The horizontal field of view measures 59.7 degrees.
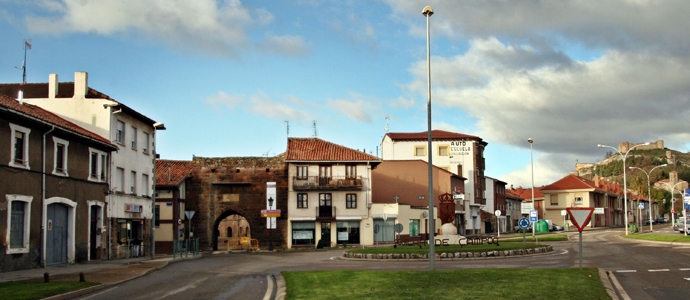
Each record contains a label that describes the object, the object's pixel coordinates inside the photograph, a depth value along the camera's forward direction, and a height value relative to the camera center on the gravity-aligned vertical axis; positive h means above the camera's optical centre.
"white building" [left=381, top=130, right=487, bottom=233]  79.81 +5.98
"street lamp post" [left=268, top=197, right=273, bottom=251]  47.81 -2.63
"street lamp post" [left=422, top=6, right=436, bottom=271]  18.31 +2.41
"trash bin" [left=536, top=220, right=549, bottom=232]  78.75 -3.88
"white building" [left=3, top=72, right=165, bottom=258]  34.97 +3.87
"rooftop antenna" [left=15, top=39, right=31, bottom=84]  39.66 +8.60
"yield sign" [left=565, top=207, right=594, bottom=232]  16.80 -0.56
